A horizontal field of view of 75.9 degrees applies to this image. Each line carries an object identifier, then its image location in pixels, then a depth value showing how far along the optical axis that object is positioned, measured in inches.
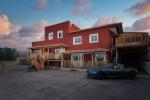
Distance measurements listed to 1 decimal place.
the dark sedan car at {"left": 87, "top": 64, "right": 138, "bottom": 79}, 351.0
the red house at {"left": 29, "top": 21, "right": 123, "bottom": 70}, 534.9
